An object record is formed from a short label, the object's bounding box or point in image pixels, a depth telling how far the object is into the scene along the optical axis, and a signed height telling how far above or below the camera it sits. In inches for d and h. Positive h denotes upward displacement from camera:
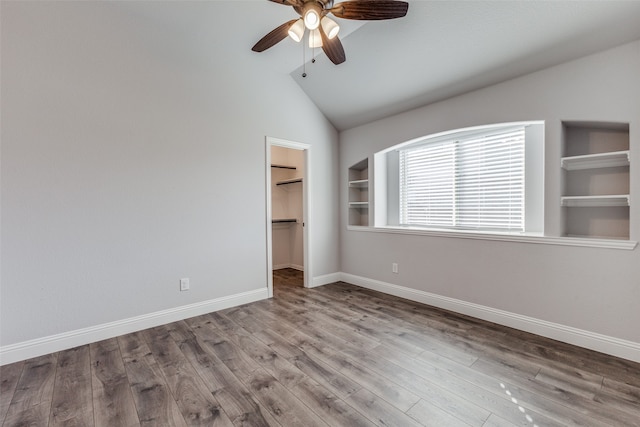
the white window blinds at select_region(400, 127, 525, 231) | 124.9 +13.2
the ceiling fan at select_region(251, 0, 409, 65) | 75.2 +53.9
